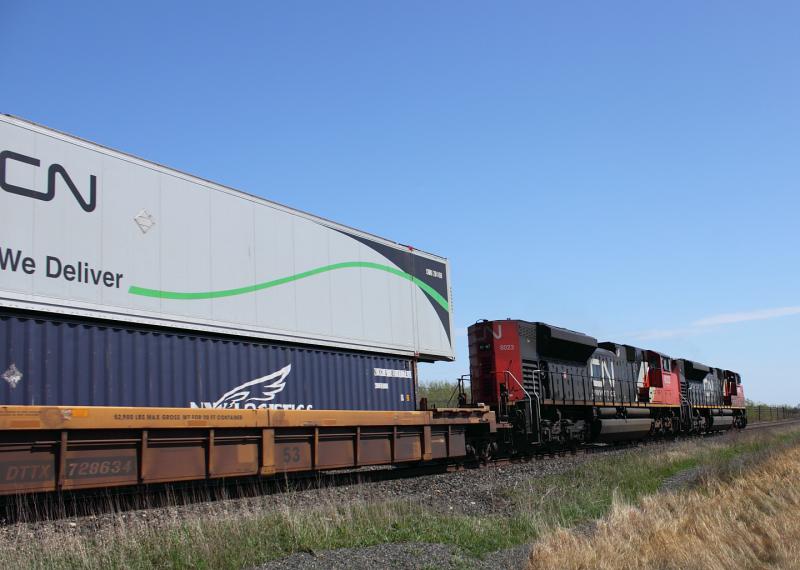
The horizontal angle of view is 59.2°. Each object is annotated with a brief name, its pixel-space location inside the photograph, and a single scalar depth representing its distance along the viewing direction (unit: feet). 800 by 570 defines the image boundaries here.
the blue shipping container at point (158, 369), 28.12
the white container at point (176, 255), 28.76
